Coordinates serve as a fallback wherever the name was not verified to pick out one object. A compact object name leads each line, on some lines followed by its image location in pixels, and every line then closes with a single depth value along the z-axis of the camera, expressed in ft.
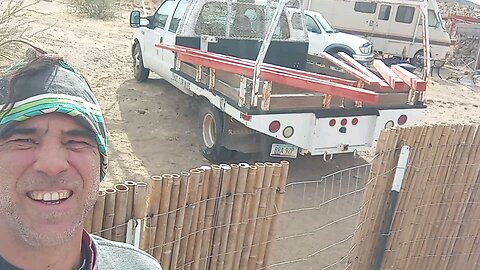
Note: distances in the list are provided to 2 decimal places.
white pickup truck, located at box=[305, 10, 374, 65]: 42.68
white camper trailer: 54.34
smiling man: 4.20
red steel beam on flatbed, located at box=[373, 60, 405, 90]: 19.48
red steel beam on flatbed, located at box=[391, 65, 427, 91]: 19.26
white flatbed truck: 17.97
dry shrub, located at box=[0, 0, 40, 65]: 25.90
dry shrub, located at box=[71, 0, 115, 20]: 65.92
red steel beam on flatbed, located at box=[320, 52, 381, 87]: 20.13
